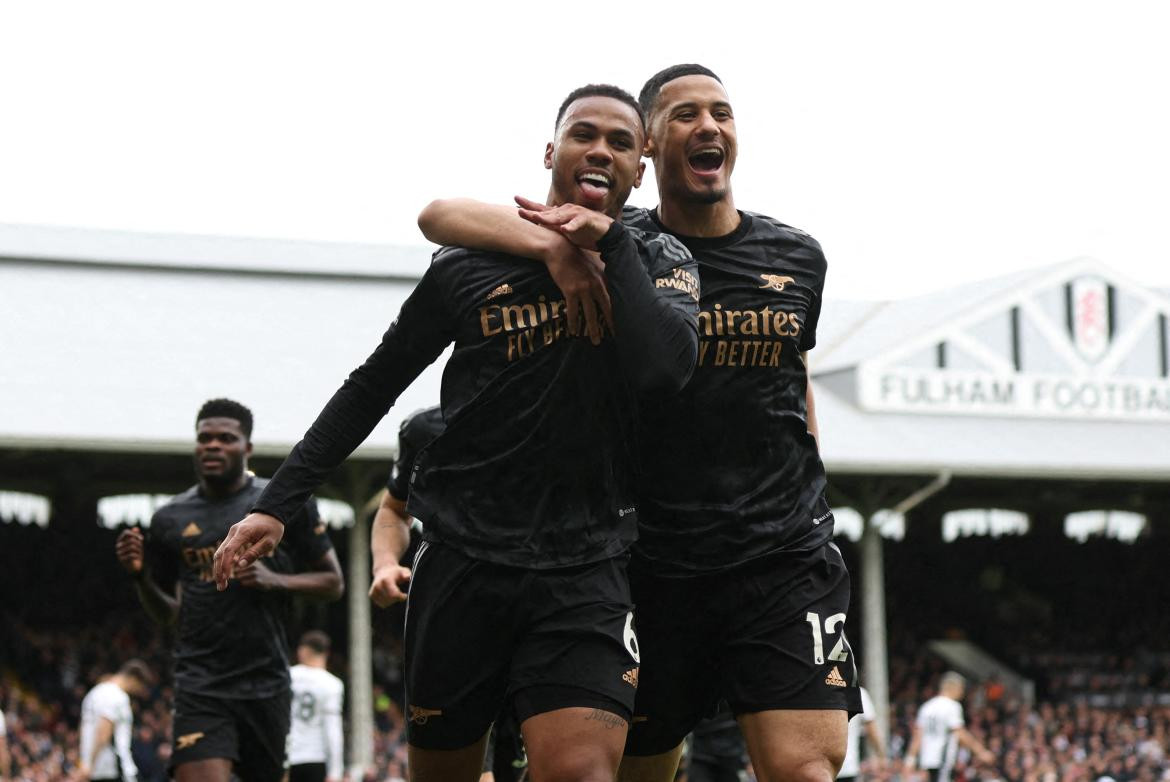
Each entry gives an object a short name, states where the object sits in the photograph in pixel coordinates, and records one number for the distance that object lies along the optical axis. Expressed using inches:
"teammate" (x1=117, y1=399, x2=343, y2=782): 313.6
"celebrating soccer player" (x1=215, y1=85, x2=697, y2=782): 175.0
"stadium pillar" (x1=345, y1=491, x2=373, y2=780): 821.9
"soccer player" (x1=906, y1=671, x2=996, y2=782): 750.5
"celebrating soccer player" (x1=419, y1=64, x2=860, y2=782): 198.7
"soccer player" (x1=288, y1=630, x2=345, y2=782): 473.8
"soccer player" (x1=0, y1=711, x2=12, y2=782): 550.0
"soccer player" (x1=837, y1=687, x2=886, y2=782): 514.9
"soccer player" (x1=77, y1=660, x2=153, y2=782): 550.3
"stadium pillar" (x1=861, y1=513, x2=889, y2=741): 954.1
